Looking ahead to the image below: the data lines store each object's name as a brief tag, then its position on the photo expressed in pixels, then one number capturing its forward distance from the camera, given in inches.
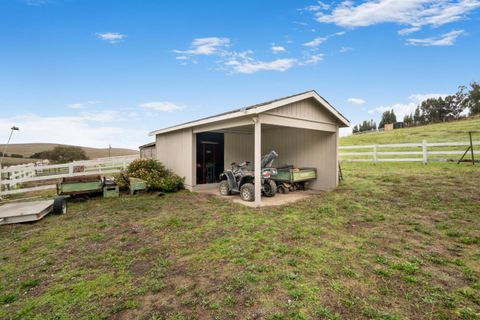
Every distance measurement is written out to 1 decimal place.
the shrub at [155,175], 352.8
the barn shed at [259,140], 265.0
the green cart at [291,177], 323.1
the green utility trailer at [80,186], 297.6
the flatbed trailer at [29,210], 216.7
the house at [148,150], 706.8
